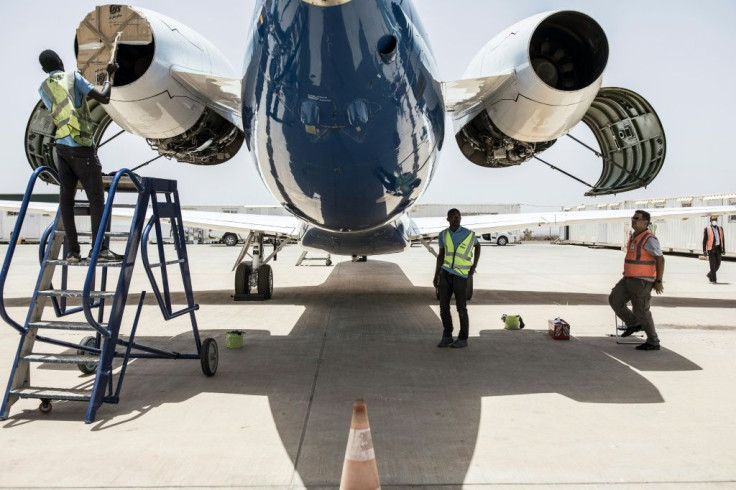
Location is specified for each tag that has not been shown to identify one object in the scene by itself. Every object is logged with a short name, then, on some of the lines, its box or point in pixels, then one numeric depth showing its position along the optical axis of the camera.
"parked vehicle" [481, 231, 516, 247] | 47.25
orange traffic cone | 2.96
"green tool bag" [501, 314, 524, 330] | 8.52
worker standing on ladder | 4.77
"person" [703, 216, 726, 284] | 15.59
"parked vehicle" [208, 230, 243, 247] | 47.02
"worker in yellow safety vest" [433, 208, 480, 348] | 7.13
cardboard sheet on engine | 5.68
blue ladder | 4.45
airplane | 4.07
